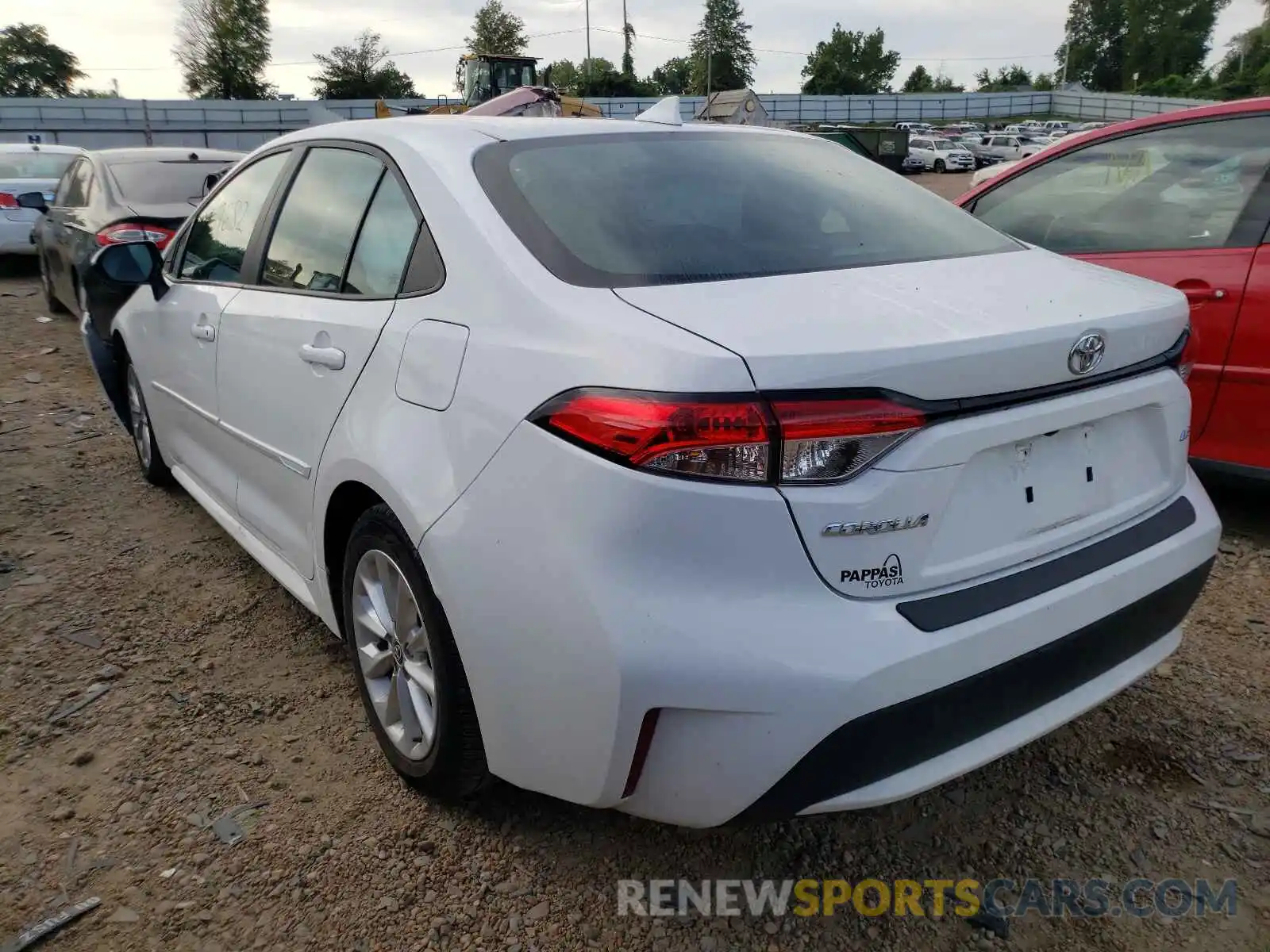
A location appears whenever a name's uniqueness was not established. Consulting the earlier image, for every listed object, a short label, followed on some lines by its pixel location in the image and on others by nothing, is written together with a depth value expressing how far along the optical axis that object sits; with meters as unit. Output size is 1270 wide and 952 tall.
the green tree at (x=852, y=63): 86.94
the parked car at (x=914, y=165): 36.41
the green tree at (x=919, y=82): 94.81
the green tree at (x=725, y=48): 79.88
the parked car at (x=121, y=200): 6.45
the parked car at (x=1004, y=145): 37.22
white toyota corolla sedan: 1.56
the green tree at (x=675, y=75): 85.00
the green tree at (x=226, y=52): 69.81
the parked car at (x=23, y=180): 10.88
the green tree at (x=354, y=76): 66.44
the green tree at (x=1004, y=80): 94.38
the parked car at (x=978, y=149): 37.34
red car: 3.34
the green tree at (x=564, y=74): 79.94
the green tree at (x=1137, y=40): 85.50
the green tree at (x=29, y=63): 71.19
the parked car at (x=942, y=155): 35.78
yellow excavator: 26.33
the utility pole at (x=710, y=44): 65.31
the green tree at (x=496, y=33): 77.38
